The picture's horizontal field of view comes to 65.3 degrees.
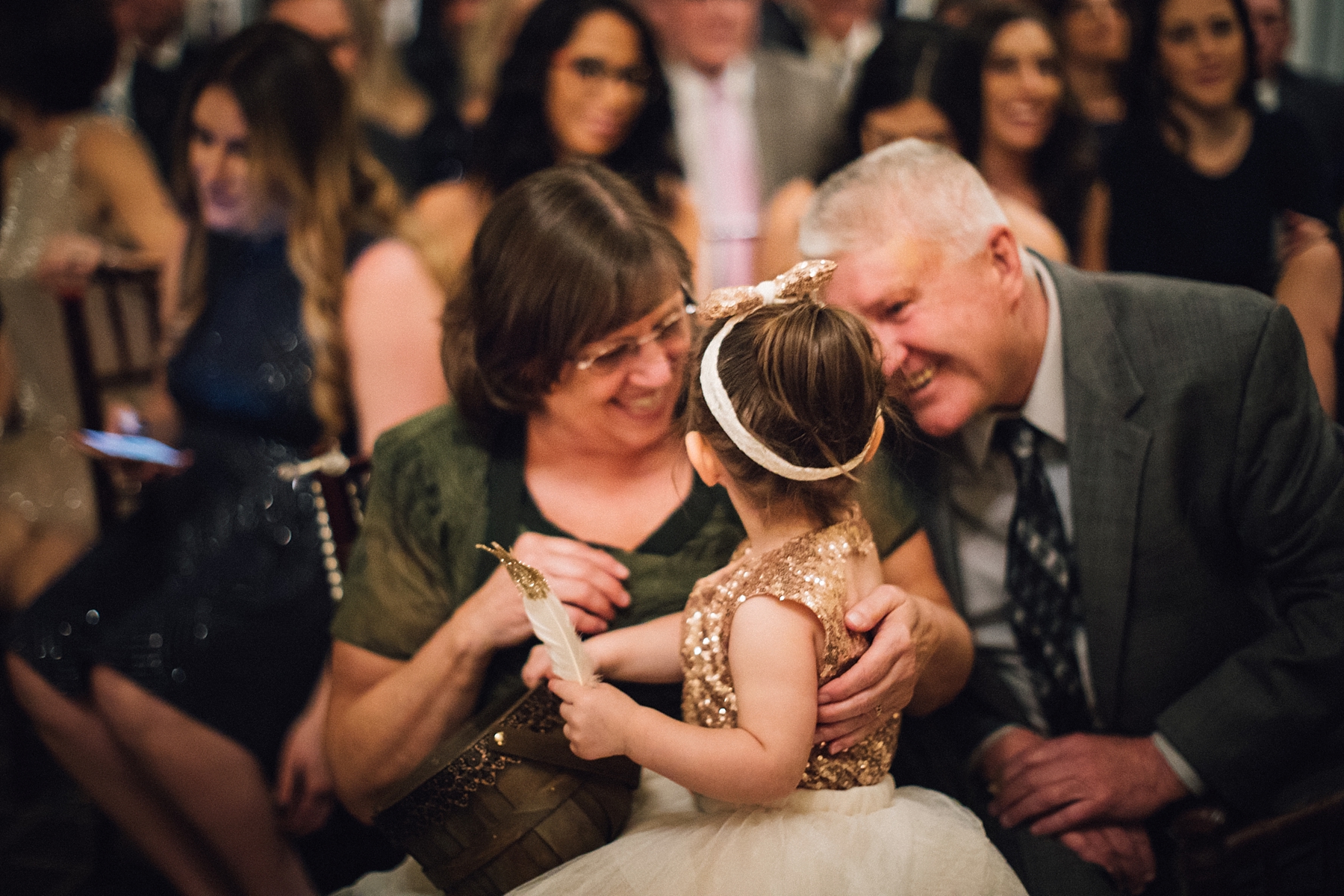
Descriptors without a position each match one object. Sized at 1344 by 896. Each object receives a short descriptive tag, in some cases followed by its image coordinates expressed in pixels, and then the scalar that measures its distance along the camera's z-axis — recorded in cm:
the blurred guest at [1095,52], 211
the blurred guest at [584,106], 253
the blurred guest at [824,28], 384
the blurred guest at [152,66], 354
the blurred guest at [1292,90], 168
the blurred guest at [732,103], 330
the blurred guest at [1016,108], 229
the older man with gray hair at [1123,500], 146
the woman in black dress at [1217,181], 149
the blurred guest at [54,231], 255
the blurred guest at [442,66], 354
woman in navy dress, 193
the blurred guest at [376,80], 329
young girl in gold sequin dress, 114
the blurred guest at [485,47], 349
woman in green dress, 140
